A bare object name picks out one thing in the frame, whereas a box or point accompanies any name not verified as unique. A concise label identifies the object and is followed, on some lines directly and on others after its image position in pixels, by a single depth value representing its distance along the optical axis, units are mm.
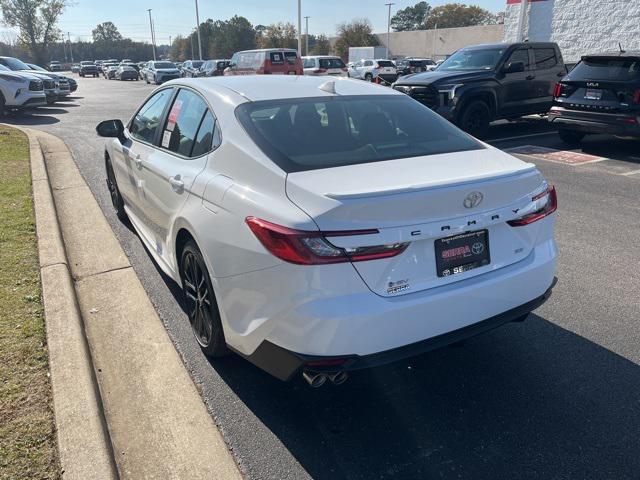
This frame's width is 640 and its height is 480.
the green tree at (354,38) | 76062
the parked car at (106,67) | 54672
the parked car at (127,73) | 48656
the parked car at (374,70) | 34594
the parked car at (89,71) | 62438
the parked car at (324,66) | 30750
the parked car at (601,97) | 8797
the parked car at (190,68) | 40506
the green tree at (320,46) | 79562
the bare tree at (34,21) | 70500
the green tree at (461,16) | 100562
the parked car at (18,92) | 15789
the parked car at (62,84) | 22203
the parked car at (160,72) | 39656
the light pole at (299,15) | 43906
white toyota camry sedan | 2338
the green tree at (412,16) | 126188
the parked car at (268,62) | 25953
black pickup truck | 10625
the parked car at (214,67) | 34469
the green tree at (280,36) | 78000
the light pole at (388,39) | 74125
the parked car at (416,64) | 38688
